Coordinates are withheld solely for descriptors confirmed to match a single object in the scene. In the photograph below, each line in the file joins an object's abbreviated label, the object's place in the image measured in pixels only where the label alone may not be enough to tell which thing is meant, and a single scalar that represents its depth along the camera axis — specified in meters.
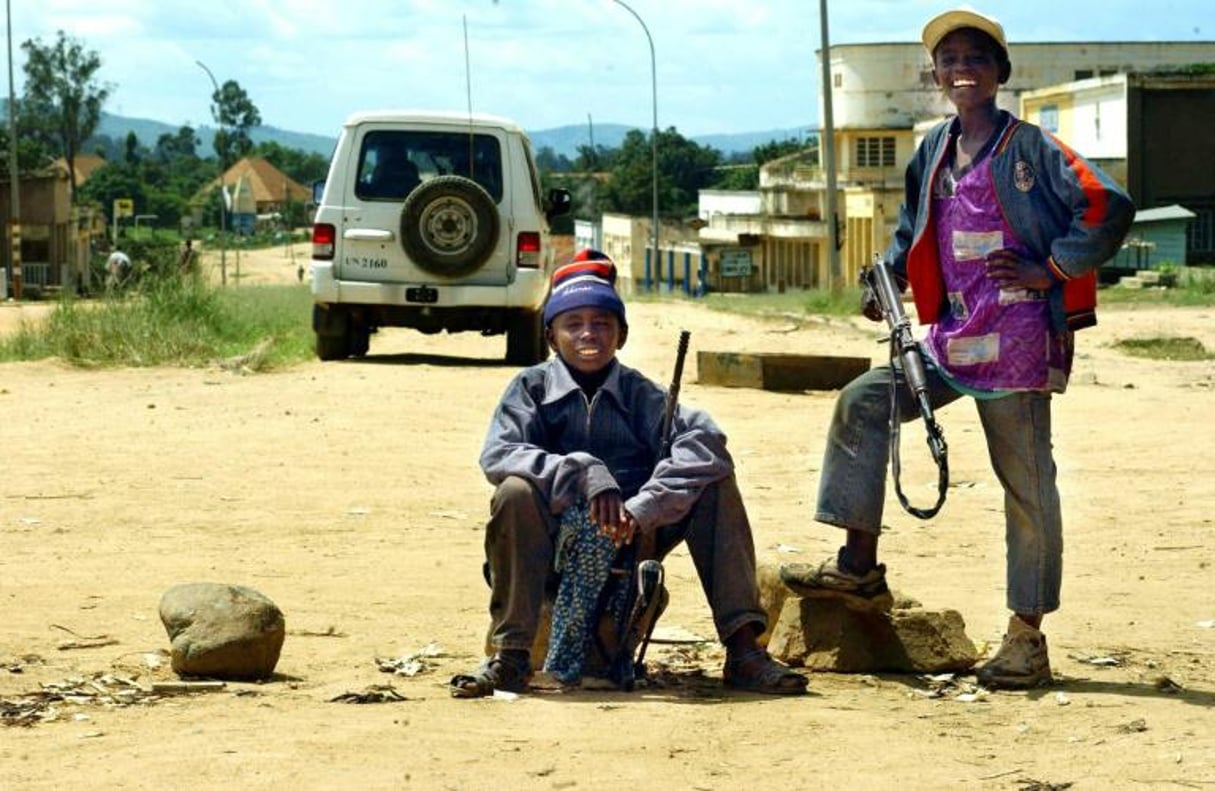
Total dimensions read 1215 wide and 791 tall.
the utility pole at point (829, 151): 35.34
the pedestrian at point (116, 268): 18.63
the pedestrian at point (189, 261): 19.97
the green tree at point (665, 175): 110.38
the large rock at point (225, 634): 6.45
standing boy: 6.39
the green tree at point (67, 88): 112.06
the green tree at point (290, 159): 182.50
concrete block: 15.88
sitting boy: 6.25
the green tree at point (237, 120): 170.25
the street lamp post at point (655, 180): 56.75
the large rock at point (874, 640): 6.66
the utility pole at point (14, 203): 49.84
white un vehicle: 17.97
